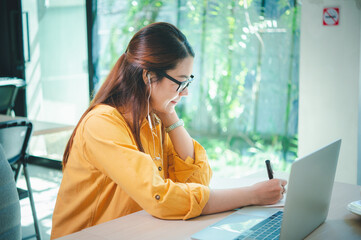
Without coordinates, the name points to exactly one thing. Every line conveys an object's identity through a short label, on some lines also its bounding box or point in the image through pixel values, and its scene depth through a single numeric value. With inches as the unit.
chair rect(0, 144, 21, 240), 40.5
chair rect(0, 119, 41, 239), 91.1
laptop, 35.6
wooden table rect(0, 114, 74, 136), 110.1
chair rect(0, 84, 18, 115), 156.7
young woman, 45.6
